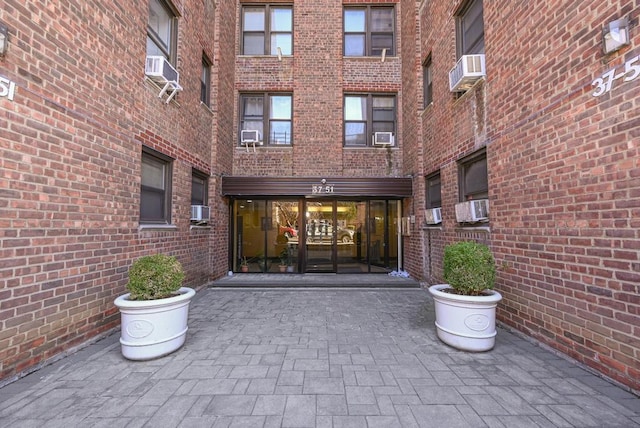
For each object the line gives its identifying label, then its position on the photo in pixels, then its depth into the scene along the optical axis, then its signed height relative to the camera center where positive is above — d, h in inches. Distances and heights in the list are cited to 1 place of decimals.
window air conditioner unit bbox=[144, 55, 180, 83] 179.2 +105.2
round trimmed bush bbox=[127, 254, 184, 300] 123.7 -24.6
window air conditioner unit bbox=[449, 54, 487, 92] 180.9 +104.4
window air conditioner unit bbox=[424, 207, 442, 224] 242.5 +8.2
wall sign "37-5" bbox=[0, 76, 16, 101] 98.2 +51.2
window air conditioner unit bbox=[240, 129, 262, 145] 311.7 +102.6
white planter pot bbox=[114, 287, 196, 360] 118.3 -44.7
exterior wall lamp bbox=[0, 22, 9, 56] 97.1 +67.9
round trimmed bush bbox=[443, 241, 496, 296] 132.4 -22.4
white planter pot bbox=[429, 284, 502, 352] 126.9 -46.2
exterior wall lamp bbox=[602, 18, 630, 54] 96.1 +68.0
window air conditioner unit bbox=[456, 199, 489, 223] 181.0 +9.4
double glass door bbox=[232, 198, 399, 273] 331.6 -10.5
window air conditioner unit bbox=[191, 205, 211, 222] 243.3 +11.5
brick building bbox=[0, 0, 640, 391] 104.3 +46.6
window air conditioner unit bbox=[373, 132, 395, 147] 313.6 +100.3
